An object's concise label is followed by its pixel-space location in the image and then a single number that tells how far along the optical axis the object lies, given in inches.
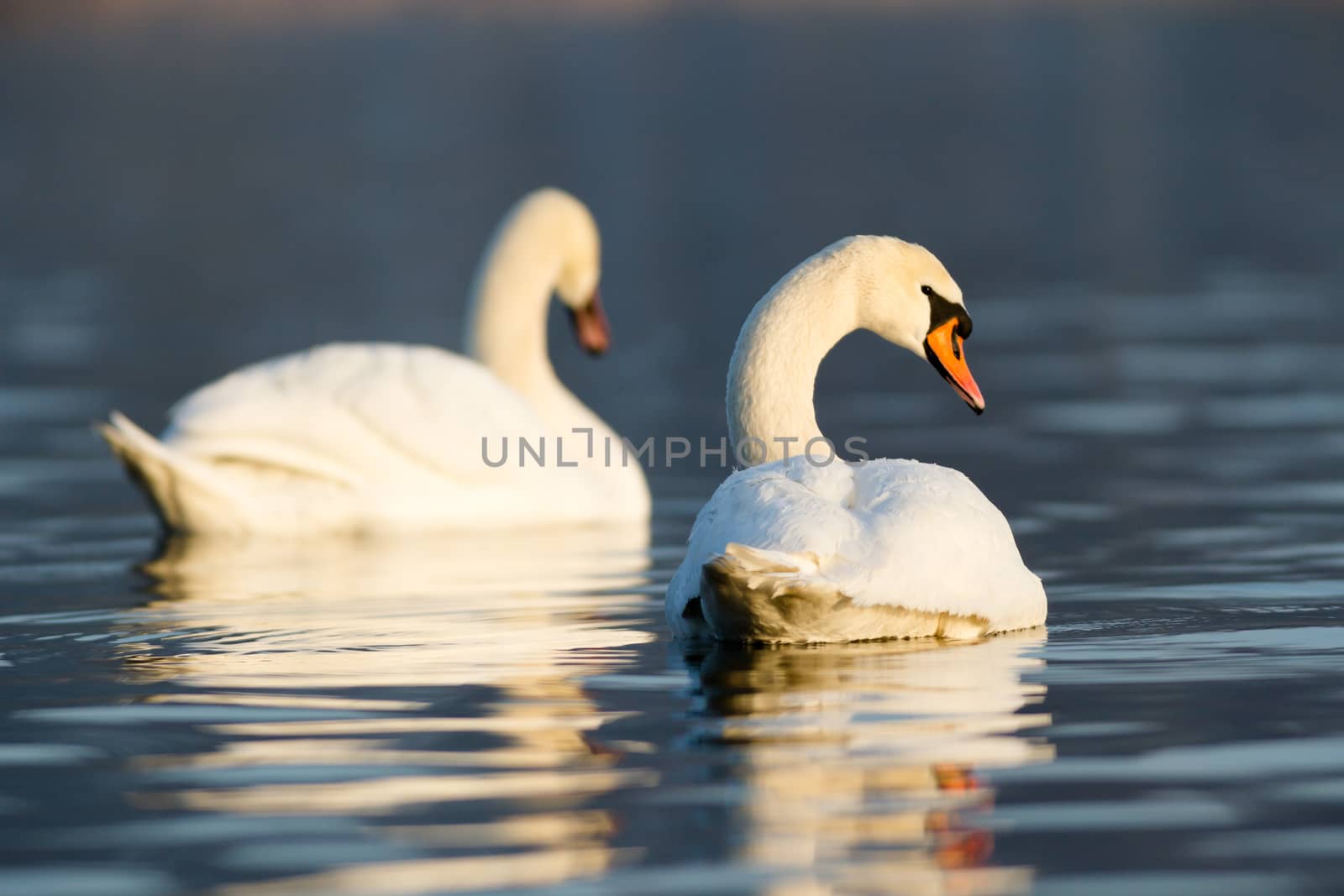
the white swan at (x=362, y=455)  935.0
